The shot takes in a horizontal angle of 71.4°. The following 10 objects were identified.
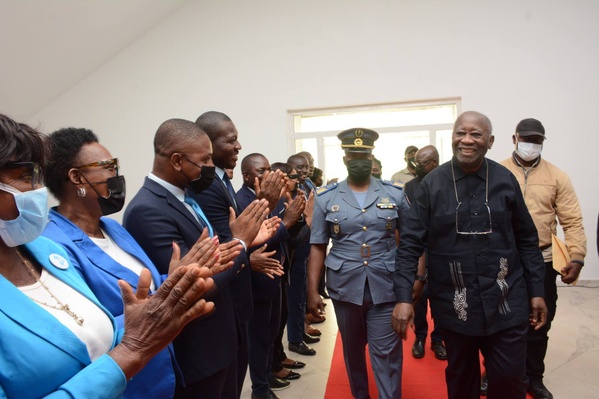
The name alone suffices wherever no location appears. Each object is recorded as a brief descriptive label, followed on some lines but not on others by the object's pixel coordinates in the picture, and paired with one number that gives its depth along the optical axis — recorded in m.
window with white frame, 6.67
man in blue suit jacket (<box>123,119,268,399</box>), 1.61
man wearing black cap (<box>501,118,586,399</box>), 2.77
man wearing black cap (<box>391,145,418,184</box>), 5.20
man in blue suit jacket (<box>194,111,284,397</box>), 2.15
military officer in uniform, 2.50
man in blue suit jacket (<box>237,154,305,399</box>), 2.45
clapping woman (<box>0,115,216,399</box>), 0.87
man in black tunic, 2.05
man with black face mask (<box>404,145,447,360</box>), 3.54
